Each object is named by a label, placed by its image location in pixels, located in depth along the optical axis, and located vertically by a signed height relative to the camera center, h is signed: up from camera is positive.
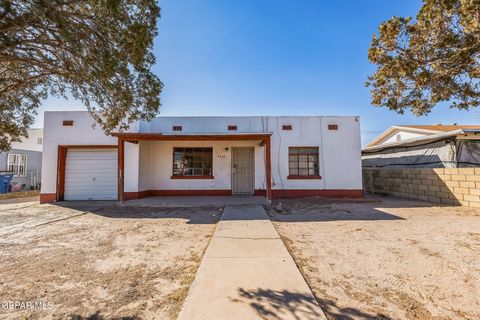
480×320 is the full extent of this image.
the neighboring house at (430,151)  10.19 +1.06
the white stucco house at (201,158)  10.48 +0.66
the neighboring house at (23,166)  15.72 +0.46
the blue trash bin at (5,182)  14.41 -0.57
